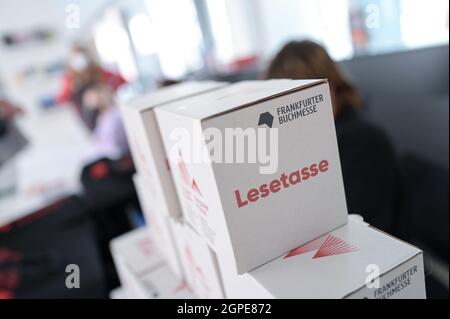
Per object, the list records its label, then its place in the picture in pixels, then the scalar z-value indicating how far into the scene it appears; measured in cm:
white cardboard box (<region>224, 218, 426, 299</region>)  50
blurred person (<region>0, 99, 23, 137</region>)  196
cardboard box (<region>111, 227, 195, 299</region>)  95
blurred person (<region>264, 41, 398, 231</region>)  103
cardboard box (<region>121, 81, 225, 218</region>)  78
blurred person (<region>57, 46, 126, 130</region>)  290
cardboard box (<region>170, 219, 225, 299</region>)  71
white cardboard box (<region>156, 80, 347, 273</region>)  53
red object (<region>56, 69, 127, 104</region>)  298
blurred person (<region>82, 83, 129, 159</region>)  226
